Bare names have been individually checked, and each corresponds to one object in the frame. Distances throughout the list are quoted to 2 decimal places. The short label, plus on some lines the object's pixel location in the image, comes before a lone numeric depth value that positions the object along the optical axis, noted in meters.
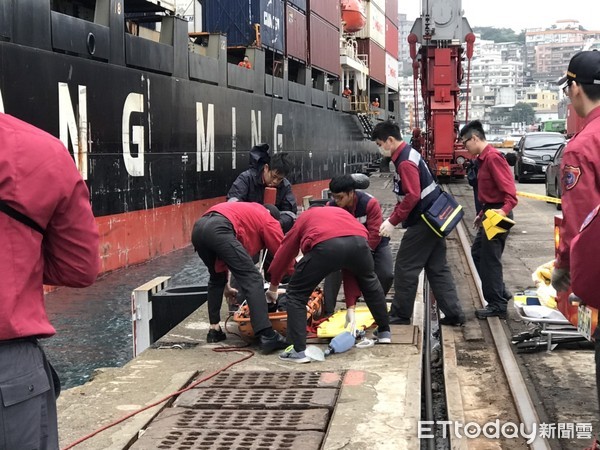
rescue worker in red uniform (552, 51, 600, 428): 3.06
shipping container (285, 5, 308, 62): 24.12
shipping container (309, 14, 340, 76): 27.45
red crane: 24.67
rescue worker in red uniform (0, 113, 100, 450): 2.07
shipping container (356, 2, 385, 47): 40.09
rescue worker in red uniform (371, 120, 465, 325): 6.41
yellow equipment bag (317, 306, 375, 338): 6.14
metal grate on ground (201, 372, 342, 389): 5.01
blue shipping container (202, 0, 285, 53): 20.95
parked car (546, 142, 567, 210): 17.25
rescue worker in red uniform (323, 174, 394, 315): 6.18
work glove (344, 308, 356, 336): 5.98
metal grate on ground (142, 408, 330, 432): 4.25
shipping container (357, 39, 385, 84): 40.50
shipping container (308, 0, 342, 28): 27.31
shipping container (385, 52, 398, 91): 47.28
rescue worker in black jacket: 6.51
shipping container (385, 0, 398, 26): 47.38
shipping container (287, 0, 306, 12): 24.73
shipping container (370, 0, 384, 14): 40.13
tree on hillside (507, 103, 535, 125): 176.25
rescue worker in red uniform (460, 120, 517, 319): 7.08
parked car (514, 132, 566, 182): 26.38
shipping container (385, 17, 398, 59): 47.28
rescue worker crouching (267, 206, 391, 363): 5.45
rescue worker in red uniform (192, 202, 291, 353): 5.76
